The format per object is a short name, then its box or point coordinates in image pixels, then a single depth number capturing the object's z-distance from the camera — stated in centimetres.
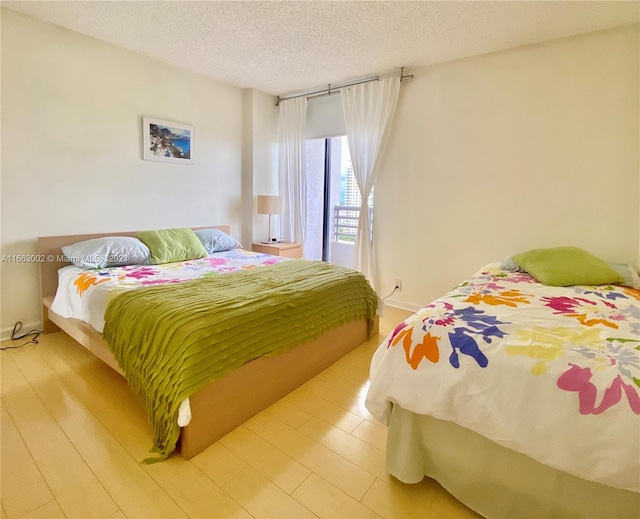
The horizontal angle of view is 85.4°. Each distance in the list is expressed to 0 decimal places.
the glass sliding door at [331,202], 440
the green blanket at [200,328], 156
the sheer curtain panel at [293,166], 432
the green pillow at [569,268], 220
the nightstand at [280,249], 408
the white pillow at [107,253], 265
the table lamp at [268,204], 412
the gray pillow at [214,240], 357
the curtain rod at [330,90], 348
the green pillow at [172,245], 305
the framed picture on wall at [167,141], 335
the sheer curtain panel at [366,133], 356
